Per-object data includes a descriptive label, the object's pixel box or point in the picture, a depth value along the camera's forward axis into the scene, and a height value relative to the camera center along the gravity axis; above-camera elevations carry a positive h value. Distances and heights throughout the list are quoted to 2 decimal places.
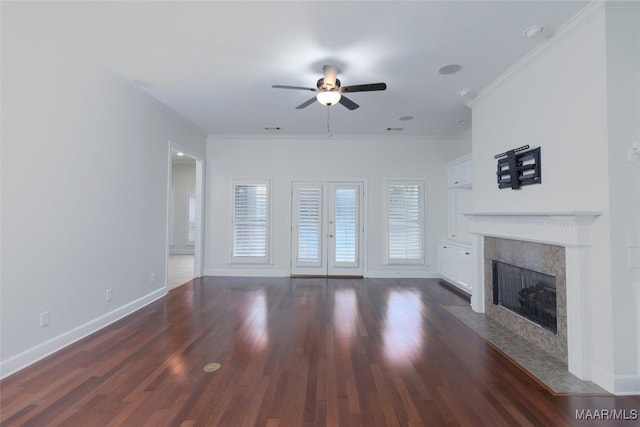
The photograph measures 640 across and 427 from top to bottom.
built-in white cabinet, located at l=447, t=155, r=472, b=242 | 5.37 +0.48
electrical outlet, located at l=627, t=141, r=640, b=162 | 2.24 +0.52
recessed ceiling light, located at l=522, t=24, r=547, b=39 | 2.61 +1.71
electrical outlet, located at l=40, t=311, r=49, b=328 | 2.71 -0.91
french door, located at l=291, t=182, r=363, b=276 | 6.34 -0.17
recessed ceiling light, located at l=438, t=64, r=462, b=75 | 3.34 +1.75
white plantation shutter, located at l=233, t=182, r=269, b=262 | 6.35 +0.00
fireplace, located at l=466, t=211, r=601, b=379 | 2.39 -0.41
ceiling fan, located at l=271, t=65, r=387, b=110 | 3.17 +1.44
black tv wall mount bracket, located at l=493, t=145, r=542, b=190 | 3.01 +0.58
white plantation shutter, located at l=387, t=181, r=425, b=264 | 6.26 -0.04
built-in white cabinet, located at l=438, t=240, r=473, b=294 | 4.92 -0.78
